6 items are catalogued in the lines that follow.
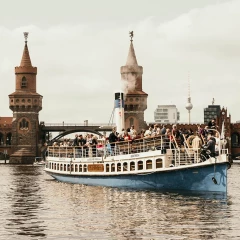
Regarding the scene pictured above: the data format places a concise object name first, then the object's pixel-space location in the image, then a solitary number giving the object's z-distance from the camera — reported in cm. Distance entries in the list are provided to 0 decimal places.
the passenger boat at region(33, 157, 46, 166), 13112
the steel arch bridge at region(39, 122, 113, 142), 15281
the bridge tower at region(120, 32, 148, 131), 14612
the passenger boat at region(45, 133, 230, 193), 3691
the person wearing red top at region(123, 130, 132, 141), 4247
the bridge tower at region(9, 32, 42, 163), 14550
